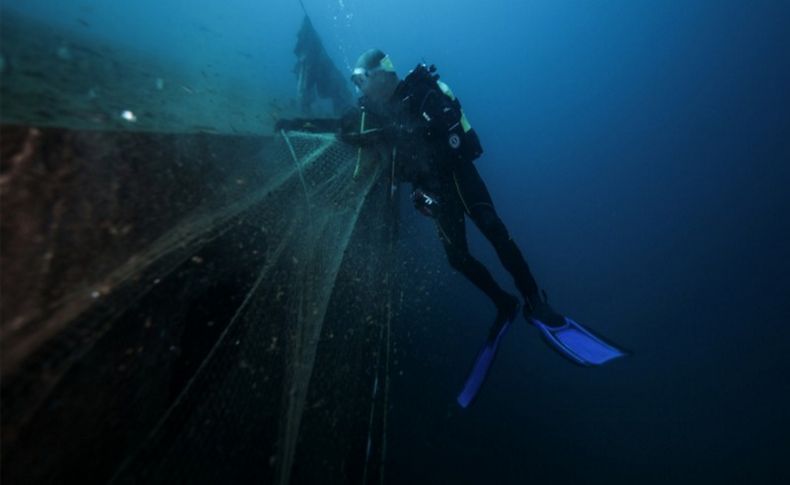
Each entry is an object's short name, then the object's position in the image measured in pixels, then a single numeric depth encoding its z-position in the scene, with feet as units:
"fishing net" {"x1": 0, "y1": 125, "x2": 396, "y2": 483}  4.25
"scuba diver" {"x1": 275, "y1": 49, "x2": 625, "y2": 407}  12.26
